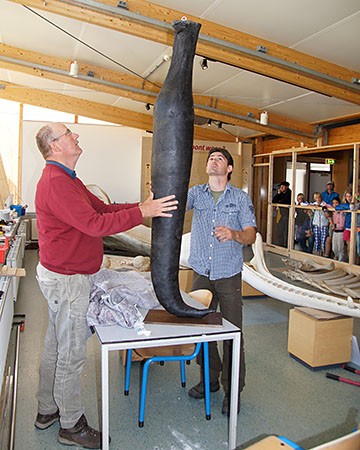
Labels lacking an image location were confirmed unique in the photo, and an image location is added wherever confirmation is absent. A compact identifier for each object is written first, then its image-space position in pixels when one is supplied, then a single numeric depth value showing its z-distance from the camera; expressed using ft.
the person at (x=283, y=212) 30.07
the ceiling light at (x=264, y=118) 25.13
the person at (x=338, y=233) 24.14
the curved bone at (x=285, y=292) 10.78
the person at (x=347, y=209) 23.62
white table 5.77
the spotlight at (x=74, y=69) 21.06
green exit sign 31.04
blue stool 7.32
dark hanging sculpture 5.21
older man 6.11
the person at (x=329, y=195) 25.96
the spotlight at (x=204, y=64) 17.14
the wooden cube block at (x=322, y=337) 10.27
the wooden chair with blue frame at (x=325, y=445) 2.59
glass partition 23.70
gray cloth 6.43
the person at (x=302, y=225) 28.30
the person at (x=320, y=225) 25.85
